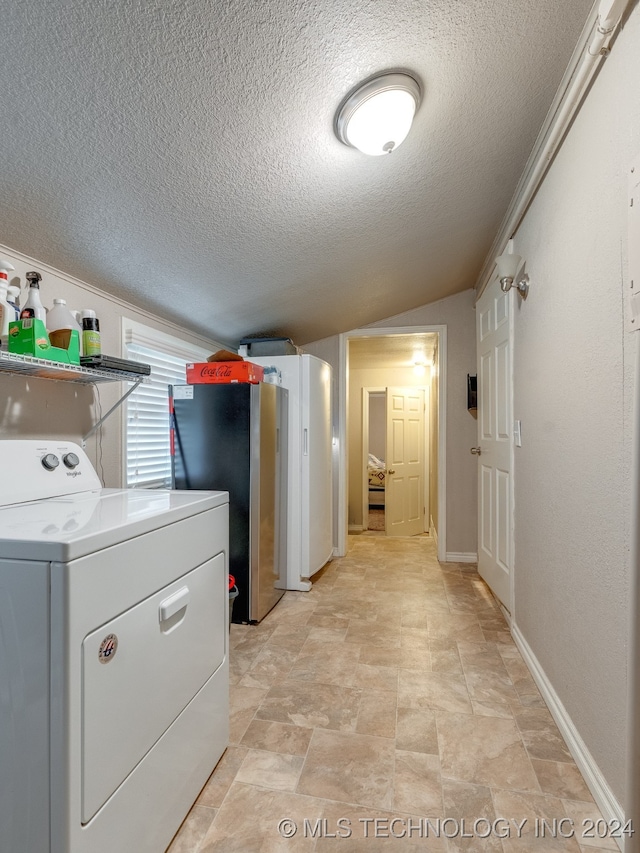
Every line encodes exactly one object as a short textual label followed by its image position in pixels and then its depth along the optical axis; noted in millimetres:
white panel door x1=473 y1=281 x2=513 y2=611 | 2486
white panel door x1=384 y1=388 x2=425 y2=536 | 4980
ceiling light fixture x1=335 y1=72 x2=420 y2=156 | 1269
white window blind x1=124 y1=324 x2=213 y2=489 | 2254
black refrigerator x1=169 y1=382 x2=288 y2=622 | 2436
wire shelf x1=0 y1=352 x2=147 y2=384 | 1290
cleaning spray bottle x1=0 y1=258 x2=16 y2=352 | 1328
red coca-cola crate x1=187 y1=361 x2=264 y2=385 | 2471
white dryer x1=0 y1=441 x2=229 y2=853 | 769
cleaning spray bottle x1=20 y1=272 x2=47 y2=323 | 1426
